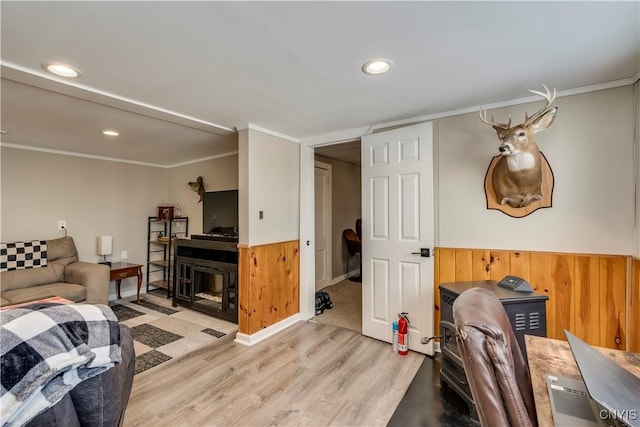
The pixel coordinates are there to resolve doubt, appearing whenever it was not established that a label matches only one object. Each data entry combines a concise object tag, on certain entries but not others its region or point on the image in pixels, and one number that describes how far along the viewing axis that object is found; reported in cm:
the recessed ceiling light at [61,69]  175
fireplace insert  346
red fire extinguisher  267
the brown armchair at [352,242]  567
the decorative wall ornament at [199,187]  464
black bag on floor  384
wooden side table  406
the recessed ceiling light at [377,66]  175
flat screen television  406
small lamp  427
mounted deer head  203
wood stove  187
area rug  271
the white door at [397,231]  263
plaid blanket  72
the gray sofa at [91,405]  83
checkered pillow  337
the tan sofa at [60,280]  315
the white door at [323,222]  485
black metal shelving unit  488
